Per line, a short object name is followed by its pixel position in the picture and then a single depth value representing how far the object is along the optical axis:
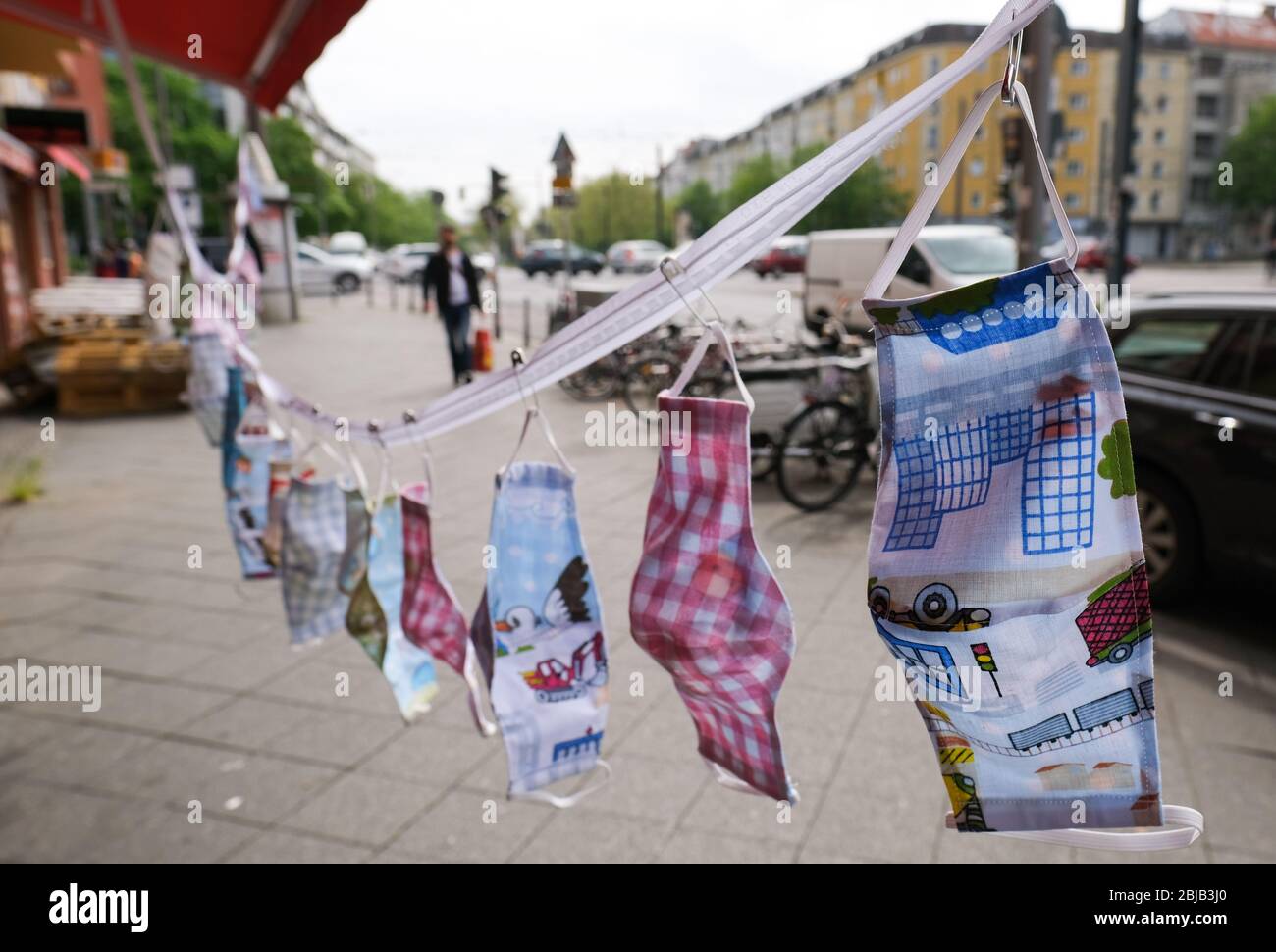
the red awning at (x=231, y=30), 2.85
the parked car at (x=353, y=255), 36.34
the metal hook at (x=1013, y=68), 0.81
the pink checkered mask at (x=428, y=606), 1.77
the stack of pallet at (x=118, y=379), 10.80
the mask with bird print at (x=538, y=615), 1.38
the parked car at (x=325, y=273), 33.72
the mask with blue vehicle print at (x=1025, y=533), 0.83
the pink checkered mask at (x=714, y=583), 1.14
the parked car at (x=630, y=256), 22.52
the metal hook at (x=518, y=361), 1.32
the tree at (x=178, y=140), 42.19
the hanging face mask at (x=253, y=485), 2.74
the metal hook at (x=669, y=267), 1.08
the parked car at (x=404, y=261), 38.22
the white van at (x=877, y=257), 10.00
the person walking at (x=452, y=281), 11.55
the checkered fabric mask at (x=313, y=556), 2.28
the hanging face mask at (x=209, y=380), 3.07
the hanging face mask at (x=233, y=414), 2.85
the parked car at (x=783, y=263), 16.71
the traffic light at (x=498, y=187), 11.60
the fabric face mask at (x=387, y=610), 1.89
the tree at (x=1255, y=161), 48.03
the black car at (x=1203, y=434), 4.23
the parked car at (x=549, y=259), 32.88
